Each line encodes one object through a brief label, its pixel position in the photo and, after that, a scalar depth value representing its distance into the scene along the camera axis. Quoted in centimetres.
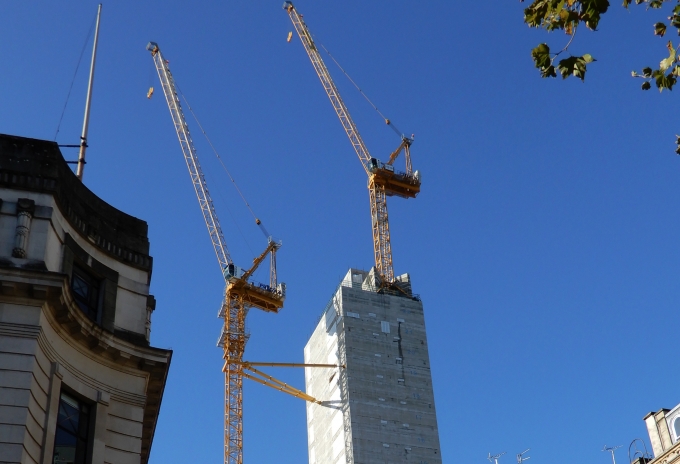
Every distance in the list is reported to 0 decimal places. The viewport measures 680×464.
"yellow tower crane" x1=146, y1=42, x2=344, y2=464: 15150
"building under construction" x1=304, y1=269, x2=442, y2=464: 13738
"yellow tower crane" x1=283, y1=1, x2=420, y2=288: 17225
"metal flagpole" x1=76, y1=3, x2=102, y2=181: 3822
